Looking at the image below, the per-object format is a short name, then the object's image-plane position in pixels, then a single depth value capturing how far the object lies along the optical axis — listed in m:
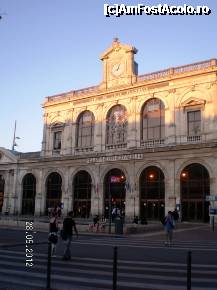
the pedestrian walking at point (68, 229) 11.10
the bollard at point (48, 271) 7.05
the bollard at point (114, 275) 6.57
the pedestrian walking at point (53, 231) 11.40
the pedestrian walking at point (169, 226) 16.12
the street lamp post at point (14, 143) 57.84
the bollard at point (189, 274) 6.20
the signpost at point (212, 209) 25.43
